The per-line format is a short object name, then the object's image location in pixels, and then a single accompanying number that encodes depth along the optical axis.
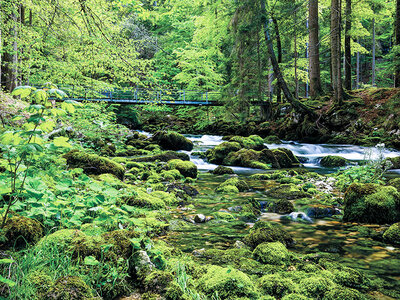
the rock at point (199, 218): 4.14
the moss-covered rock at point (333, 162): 10.05
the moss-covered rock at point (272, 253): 2.84
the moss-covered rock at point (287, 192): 5.57
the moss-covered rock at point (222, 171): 8.61
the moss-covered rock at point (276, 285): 2.24
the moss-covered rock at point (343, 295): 2.17
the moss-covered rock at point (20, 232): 2.16
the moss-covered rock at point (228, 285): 2.10
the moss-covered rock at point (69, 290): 1.61
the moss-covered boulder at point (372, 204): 4.09
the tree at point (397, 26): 13.73
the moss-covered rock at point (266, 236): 3.31
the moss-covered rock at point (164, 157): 9.43
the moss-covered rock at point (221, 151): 11.08
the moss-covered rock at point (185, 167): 7.85
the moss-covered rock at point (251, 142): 12.38
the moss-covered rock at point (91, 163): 5.33
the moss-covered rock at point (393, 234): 3.40
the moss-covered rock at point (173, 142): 13.88
